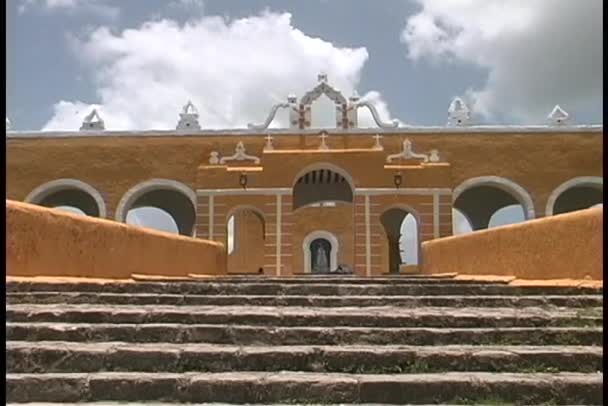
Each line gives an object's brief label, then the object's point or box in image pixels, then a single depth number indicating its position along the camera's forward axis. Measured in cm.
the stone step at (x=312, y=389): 419
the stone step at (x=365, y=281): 774
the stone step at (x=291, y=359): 456
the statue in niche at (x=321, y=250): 2477
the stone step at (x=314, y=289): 662
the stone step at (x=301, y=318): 537
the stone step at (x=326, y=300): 610
